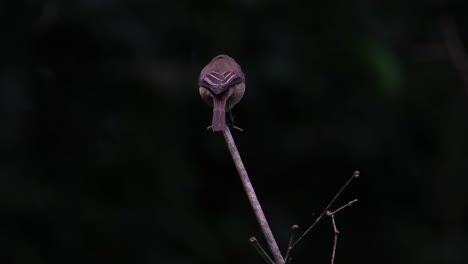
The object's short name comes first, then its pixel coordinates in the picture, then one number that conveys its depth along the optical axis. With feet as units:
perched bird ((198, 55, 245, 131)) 33.27
